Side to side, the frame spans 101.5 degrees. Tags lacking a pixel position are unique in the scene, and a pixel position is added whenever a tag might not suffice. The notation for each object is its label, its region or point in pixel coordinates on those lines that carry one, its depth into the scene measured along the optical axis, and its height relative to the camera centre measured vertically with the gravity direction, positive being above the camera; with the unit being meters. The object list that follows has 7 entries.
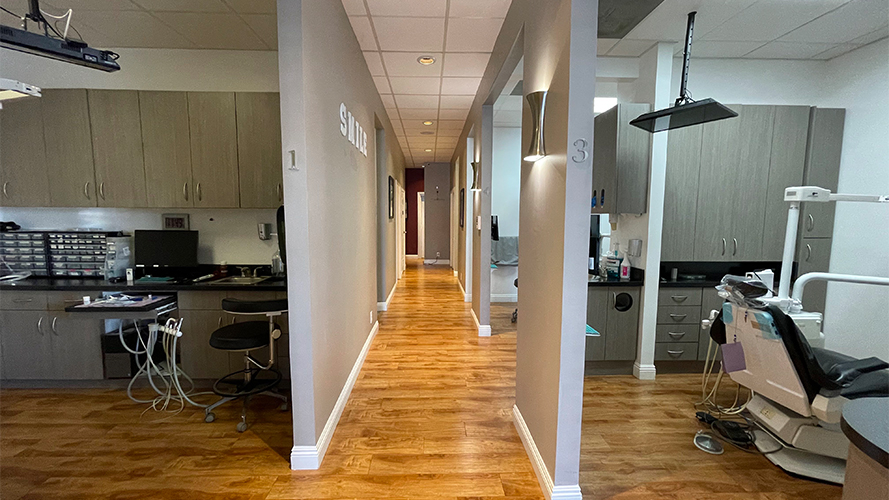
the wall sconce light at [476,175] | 4.68 +0.56
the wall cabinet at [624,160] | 3.16 +0.52
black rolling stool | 2.44 -0.85
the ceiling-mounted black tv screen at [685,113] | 2.28 +0.71
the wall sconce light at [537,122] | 1.86 +0.49
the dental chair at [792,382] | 1.90 -0.87
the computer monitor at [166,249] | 3.17 -0.31
